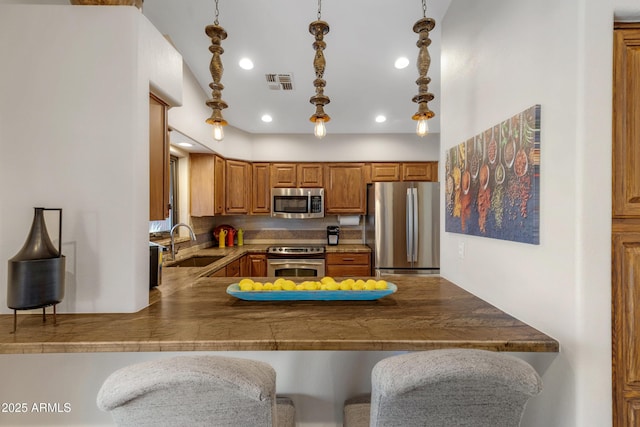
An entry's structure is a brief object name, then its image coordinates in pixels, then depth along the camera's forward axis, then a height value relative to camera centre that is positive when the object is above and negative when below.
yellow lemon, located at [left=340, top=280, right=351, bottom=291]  1.46 -0.37
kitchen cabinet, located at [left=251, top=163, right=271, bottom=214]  4.31 +0.34
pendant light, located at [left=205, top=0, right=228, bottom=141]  1.48 +0.73
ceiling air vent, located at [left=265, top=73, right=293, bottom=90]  3.14 +1.44
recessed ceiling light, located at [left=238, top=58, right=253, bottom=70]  2.95 +1.51
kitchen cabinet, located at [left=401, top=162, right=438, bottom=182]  4.33 +0.61
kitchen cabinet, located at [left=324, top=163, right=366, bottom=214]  4.32 +0.33
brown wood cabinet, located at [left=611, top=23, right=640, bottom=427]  0.96 +0.01
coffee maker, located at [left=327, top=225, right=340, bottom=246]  4.39 -0.35
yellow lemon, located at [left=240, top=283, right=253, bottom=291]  1.43 -0.36
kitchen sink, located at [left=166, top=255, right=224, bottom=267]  3.22 -0.54
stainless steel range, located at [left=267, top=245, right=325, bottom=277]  3.87 -0.67
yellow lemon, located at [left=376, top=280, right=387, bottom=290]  1.46 -0.36
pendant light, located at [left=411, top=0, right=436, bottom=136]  1.39 +0.70
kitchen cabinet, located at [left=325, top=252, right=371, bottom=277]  3.90 -0.69
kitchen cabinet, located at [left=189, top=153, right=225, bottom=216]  3.64 +0.36
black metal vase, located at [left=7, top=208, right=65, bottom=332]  1.05 -0.22
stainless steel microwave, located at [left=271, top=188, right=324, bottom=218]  4.21 +0.14
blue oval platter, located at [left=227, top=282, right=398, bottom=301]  1.39 -0.39
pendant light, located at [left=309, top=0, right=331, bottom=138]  1.40 +0.70
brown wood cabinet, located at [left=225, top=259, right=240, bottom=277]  3.18 -0.64
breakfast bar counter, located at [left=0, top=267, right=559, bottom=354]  0.96 -0.43
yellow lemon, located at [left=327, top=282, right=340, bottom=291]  1.46 -0.37
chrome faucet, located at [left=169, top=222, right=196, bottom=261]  2.78 -0.36
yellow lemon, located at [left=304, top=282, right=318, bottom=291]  1.47 -0.38
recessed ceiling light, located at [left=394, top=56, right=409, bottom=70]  2.90 +1.50
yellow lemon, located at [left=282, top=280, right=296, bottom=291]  1.47 -0.37
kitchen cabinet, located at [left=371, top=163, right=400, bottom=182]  4.34 +0.59
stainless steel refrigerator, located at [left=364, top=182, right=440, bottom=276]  3.49 -0.20
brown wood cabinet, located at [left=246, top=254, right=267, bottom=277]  3.87 -0.68
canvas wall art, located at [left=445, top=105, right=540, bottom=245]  1.12 +0.14
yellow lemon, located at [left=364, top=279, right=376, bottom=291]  1.46 -0.36
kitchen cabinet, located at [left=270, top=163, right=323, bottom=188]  4.34 +0.53
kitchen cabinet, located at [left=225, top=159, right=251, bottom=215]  4.01 +0.36
